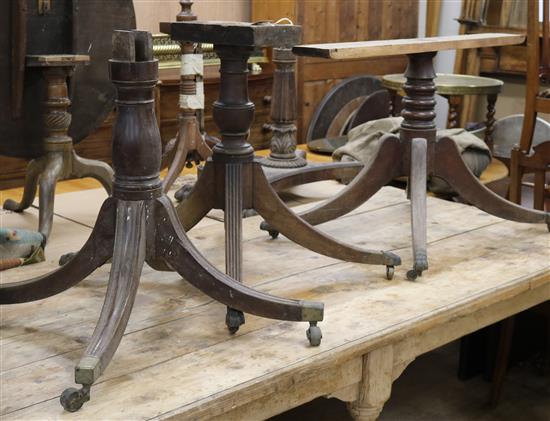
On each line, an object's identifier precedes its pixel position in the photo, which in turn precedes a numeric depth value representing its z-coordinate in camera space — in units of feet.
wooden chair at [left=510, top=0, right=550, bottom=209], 10.16
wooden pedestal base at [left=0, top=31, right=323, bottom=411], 4.88
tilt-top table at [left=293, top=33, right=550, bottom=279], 7.21
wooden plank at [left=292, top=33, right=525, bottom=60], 5.77
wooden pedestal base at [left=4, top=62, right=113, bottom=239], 7.70
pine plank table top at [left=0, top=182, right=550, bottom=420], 4.77
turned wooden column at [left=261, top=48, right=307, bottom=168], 9.62
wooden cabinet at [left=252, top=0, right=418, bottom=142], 16.24
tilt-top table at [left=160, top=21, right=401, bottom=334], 5.83
